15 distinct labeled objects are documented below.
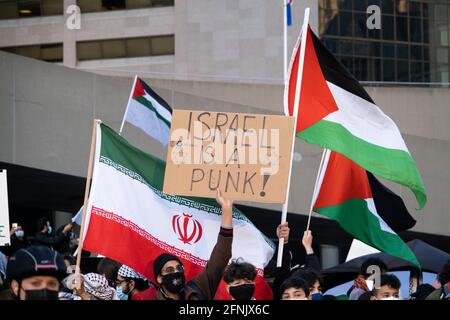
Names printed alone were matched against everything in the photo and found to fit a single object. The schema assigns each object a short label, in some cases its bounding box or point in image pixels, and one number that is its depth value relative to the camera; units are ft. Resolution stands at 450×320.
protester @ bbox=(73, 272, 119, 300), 38.26
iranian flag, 43.30
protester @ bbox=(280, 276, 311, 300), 34.68
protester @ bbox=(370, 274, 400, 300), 37.54
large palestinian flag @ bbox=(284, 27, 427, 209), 49.68
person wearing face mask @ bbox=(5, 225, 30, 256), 70.08
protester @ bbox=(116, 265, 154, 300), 45.45
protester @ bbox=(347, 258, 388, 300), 49.42
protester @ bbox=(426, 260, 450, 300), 38.49
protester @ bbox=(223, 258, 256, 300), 34.64
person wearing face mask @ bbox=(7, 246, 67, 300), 26.45
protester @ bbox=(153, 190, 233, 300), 35.10
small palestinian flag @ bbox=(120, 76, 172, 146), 71.72
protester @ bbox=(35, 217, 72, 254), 59.52
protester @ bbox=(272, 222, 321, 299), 41.47
